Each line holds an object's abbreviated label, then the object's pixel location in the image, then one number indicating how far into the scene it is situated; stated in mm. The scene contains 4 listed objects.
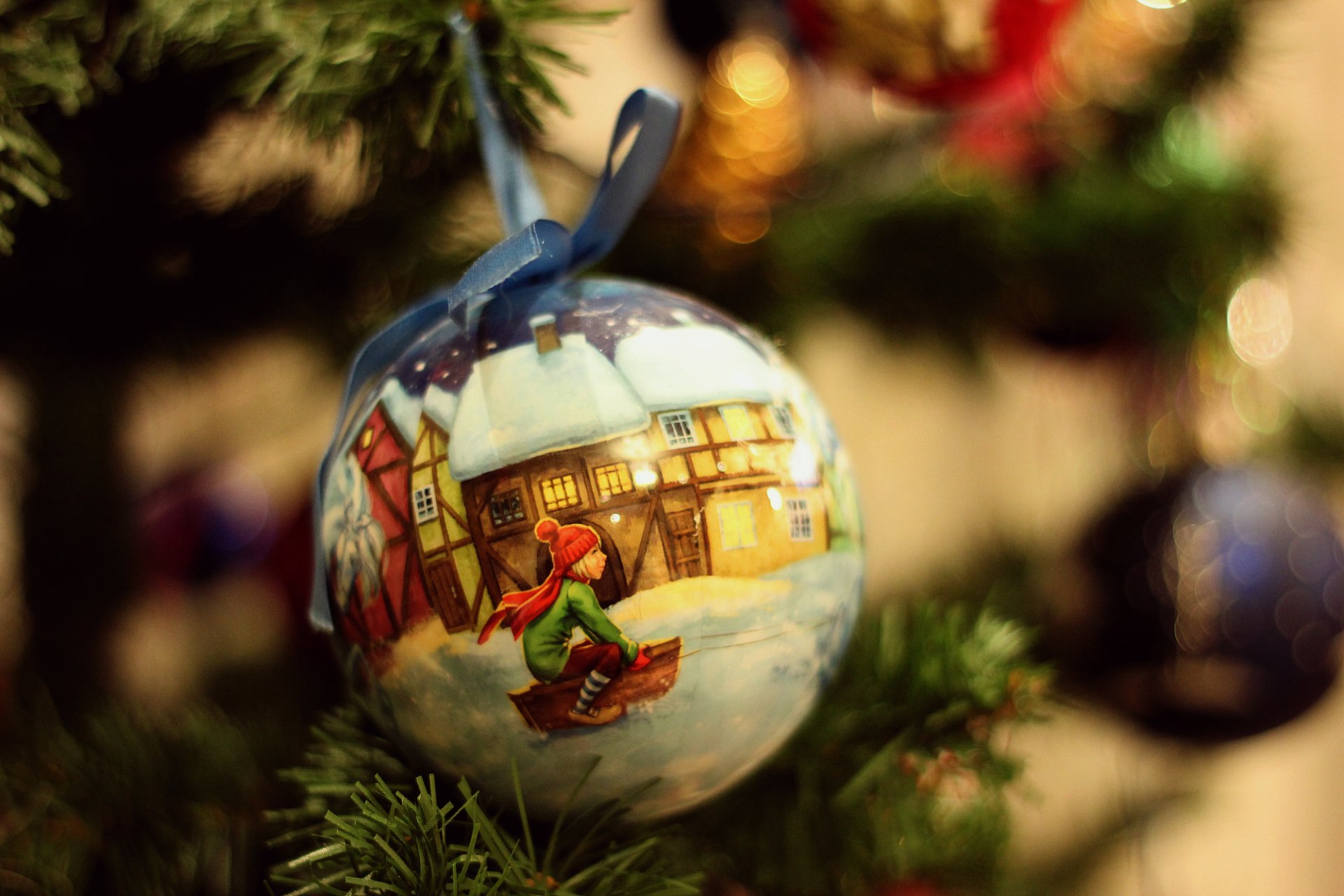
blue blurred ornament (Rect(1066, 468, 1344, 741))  490
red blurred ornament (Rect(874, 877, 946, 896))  471
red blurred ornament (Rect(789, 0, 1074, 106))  456
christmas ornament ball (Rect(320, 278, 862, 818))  385
